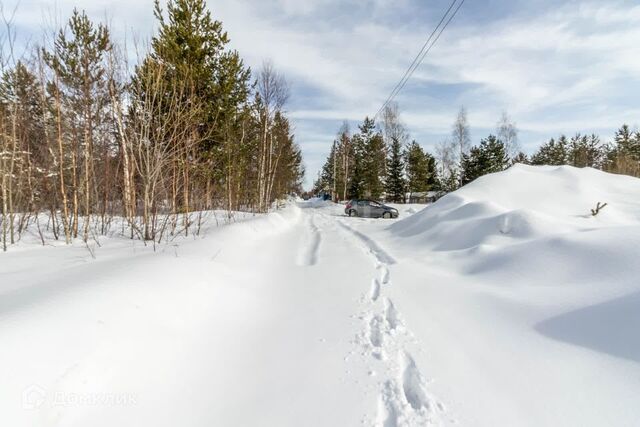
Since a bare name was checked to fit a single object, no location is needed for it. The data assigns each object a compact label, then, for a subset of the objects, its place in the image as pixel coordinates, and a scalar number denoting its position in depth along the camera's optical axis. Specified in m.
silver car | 18.89
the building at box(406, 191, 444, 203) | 32.43
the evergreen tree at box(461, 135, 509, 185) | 30.48
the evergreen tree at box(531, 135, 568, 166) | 40.44
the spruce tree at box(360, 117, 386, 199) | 31.61
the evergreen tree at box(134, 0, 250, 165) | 9.54
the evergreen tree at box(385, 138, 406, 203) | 31.67
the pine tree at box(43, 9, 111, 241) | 5.83
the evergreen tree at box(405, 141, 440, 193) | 32.75
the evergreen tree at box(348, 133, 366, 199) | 32.12
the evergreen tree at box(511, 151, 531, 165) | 39.14
